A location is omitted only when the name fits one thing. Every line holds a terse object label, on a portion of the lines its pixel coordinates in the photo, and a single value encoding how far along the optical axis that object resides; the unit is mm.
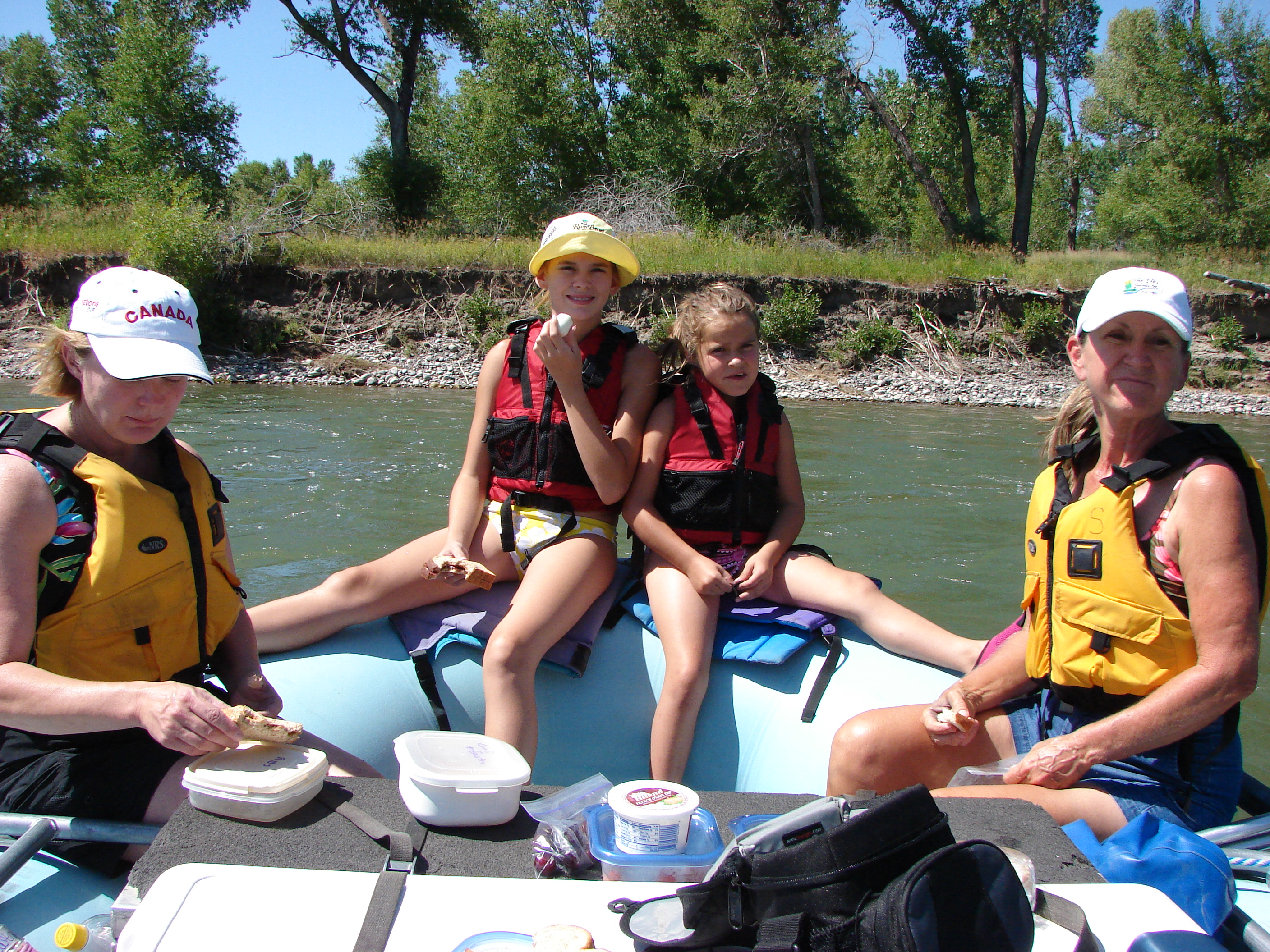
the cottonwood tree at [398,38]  21422
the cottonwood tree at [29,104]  25734
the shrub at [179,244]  13336
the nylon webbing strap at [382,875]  984
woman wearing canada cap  1395
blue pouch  1194
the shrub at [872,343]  13430
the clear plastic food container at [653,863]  1174
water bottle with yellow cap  1132
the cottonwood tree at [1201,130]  21141
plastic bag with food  1199
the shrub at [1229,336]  13359
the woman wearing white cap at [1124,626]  1478
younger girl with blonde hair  2193
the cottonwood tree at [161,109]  19516
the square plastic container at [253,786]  1252
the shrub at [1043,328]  13570
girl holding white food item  2191
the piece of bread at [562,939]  953
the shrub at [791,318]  13375
